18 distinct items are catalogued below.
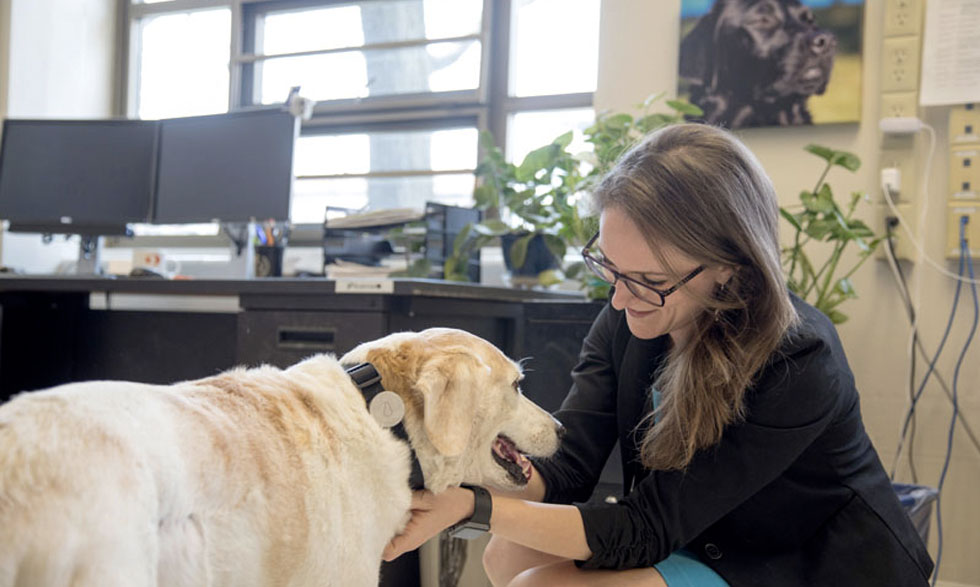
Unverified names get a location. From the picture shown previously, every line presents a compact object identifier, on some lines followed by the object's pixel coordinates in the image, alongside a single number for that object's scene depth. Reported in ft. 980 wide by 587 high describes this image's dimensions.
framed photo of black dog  8.75
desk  7.00
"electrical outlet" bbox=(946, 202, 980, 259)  8.14
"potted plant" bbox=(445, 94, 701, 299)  8.41
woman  4.33
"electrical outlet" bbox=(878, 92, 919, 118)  8.43
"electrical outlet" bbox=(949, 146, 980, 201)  8.14
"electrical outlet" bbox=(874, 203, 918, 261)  8.47
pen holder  9.84
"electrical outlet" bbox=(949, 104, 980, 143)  8.14
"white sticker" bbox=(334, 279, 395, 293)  6.73
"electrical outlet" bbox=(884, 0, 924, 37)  8.39
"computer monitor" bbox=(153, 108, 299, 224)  9.58
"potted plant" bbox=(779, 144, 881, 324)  7.84
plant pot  9.15
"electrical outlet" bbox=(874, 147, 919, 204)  8.48
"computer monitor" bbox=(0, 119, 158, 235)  10.48
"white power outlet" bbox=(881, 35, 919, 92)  8.41
